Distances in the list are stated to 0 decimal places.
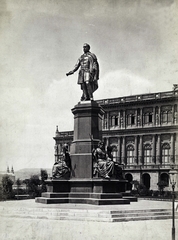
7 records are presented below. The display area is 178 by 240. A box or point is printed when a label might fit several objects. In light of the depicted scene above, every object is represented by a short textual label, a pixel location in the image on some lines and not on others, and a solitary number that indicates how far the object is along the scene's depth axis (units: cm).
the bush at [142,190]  4755
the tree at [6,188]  2562
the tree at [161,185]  5476
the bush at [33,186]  2976
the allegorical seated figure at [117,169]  1747
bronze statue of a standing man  1841
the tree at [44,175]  3209
